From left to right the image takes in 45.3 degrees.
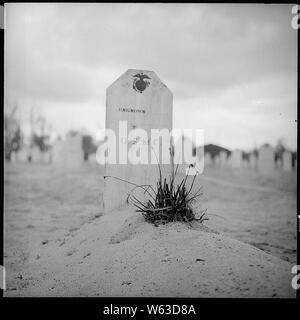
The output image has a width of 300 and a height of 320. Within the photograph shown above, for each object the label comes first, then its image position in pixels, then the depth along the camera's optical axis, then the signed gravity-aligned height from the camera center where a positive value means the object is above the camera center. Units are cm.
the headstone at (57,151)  1264 +25
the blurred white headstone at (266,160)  1342 -4
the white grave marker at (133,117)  418 +50
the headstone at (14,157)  1755 +3
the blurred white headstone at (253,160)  1672 -6
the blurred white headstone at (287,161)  1449 -8
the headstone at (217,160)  1887 -7
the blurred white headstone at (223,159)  1799 -2
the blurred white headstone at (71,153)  1172 +17
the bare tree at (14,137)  1478 +97
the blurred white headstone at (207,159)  1855 -2
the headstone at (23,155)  1786 +13
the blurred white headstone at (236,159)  1606 -1
